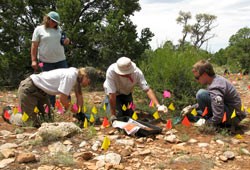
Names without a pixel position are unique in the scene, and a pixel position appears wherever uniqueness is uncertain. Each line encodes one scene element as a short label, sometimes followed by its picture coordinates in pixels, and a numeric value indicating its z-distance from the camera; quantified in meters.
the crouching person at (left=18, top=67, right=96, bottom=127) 4.21
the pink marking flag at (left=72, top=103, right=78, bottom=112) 4.56
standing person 5.27
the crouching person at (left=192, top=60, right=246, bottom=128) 4.10
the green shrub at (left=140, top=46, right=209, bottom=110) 5.46
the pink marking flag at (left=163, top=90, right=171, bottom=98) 5.08
